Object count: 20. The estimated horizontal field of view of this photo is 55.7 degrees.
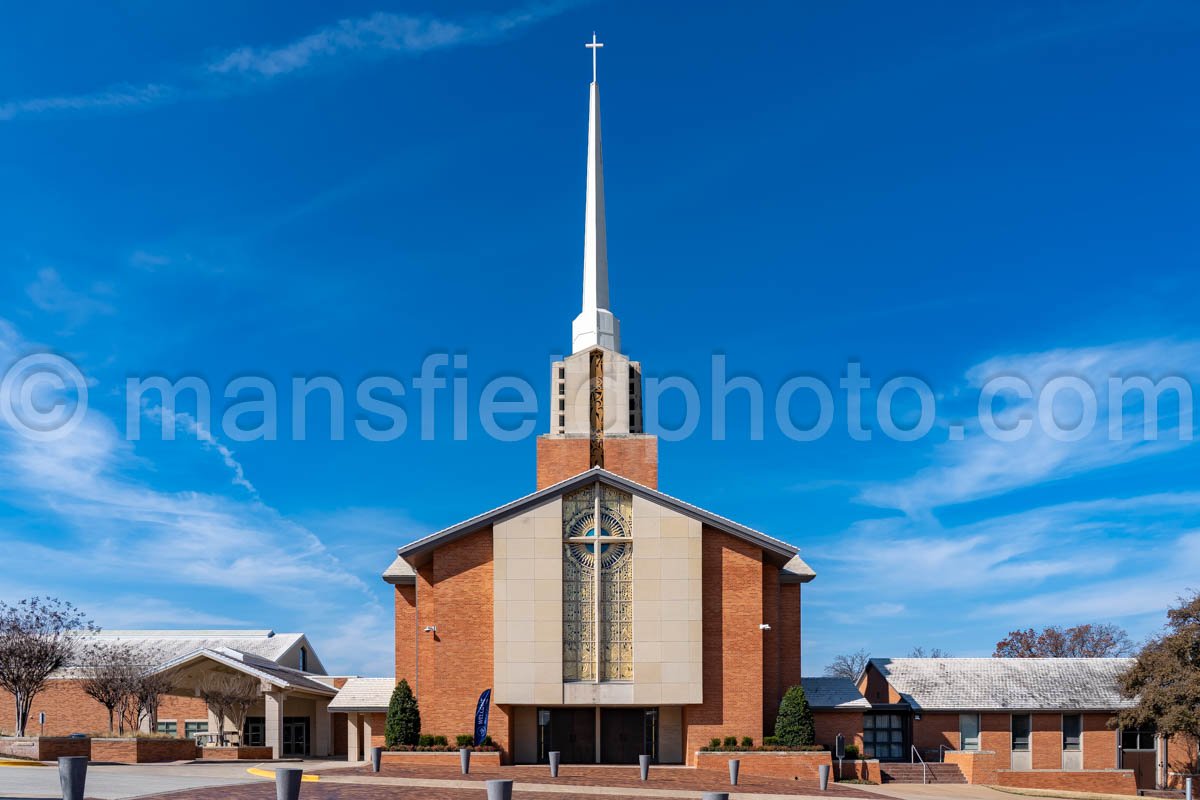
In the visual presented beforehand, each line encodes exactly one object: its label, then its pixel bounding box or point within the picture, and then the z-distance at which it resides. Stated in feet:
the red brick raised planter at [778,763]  128.88
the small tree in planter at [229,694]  150.71
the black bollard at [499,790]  64.44
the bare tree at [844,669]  339.79
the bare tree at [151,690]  151.53
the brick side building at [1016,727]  150.71
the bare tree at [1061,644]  272.51
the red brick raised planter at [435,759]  126.82
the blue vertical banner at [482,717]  131.64
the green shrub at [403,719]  131.54
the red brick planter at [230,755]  140.97
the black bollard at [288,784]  67.26
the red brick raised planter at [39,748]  115.55
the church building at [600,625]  135.64
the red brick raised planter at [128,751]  127.65
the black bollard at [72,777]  65.82
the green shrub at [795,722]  132.26
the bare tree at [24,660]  134.00
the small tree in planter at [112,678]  150.92
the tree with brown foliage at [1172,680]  134.10
